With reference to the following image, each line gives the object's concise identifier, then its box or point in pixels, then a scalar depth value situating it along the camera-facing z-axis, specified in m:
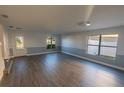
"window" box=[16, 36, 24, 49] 5.19
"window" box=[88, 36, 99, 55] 4.22
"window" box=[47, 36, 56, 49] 6.77
